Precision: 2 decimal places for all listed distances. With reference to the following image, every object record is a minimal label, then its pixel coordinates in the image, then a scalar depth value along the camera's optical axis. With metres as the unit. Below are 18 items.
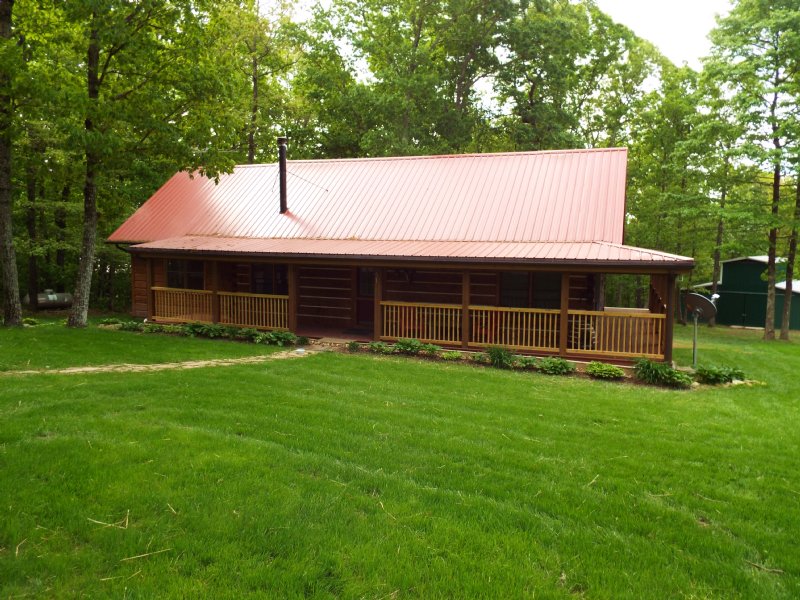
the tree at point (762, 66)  18.16
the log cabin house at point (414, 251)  12.32
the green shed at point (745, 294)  27.89
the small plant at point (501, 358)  11.58
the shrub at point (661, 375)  10.31
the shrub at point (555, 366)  11.15
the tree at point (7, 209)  11.55
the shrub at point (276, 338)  13.37
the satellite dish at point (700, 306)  11.36
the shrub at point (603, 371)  10.84
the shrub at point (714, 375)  10.71
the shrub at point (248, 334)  13.61
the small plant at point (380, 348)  12.67
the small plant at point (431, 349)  12.54
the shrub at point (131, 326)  14.86
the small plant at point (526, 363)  11.49
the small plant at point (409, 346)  12.59
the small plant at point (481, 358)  11.89
